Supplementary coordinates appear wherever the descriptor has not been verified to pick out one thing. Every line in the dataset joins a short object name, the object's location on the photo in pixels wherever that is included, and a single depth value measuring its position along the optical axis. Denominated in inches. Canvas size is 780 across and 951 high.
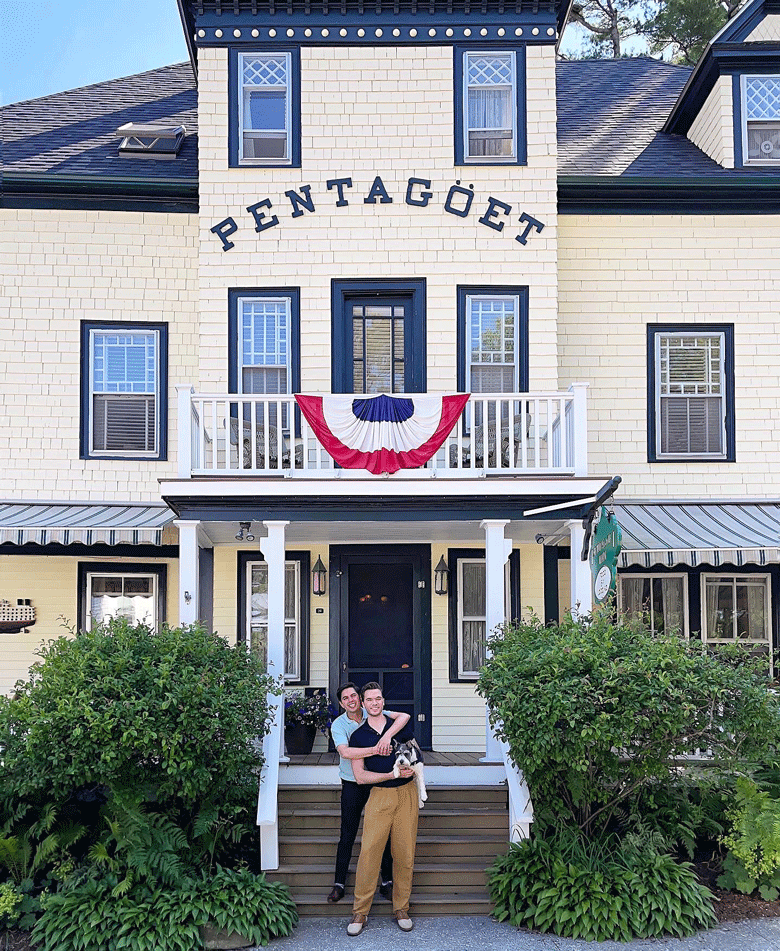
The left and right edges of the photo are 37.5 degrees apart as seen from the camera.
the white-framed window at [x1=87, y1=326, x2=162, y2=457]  567.2
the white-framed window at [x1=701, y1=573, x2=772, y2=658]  574.6
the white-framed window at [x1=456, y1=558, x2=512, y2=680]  554.6
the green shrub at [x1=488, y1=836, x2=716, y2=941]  374.9
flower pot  510.3
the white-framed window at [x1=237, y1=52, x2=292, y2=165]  556.1
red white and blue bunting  475.8
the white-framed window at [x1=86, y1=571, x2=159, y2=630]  571.2
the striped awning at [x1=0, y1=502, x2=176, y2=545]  508.7
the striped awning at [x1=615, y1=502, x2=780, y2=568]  497.5
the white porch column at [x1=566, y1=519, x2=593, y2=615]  480.1
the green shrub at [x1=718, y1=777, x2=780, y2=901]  396.2
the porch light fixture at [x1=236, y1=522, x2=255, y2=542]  496.1
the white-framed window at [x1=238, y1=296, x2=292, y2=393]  548.4
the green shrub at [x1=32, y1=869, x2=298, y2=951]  362.0
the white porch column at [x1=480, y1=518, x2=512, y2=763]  461.4
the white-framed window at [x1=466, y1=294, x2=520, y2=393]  550.9
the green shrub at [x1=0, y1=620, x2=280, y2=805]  372.5
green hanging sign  435.8
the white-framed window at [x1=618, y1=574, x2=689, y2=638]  577.3
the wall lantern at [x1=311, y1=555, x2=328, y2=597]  553.6
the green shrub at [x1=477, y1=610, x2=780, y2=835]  378.9
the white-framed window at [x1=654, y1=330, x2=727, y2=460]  573.3
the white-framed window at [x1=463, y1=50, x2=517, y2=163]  557.0
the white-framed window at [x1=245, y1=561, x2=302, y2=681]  554.9
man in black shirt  382.3
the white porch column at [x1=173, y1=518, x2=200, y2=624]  471.8
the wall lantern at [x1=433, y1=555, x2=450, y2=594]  554.3
